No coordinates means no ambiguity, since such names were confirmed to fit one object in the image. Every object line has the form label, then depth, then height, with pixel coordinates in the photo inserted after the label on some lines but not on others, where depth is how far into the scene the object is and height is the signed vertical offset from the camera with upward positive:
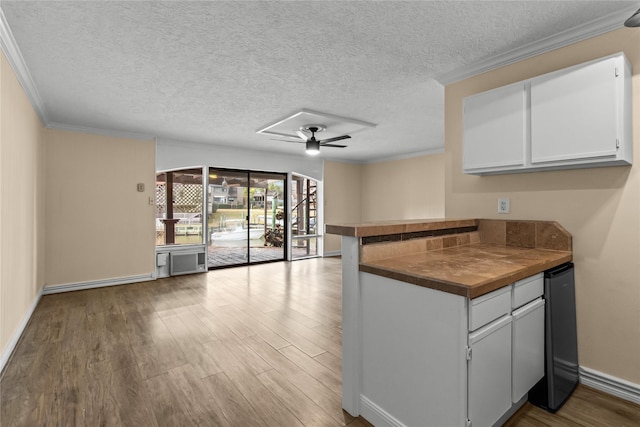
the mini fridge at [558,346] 1.94 -0.89
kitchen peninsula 1.41 -0.56
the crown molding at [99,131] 4.57 +1.32
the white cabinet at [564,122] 1.94 +0.63
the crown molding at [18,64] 2.20 +1.30
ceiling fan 4.63 +1.16
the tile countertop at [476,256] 1.48 -0.29
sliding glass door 6.47 -0.07
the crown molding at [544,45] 2.08 +1.28
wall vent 5.75 -0.92
